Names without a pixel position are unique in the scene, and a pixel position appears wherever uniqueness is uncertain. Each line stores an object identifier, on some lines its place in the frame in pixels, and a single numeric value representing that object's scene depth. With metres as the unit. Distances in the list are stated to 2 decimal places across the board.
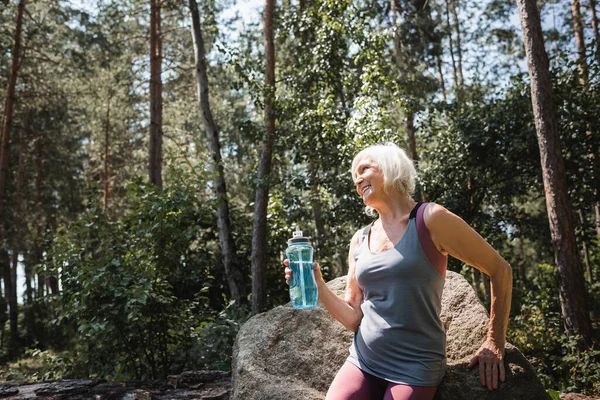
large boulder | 2.62
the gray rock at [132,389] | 4.50
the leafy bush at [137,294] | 5.62
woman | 2.31
